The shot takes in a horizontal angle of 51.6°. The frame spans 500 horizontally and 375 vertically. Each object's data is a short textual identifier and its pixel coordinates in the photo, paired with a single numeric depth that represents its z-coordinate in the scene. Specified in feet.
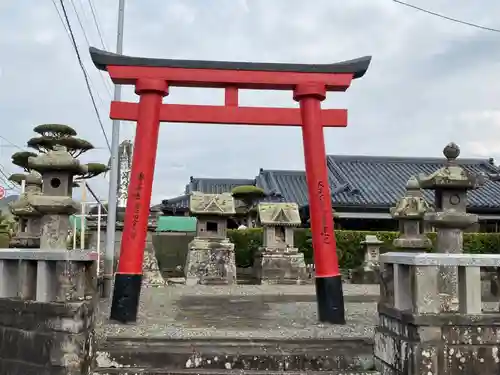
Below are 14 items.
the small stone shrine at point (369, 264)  58.54
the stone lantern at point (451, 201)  22.12
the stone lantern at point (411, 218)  40.11
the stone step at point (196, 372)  18.37
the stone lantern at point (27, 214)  36.86
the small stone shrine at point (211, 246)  53.67
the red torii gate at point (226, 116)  24.54
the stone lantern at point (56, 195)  23.53
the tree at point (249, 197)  84.02
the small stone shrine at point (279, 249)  55.83
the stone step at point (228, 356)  18.93
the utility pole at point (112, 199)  37.65
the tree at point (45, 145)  58.29
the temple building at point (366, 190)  79.97
